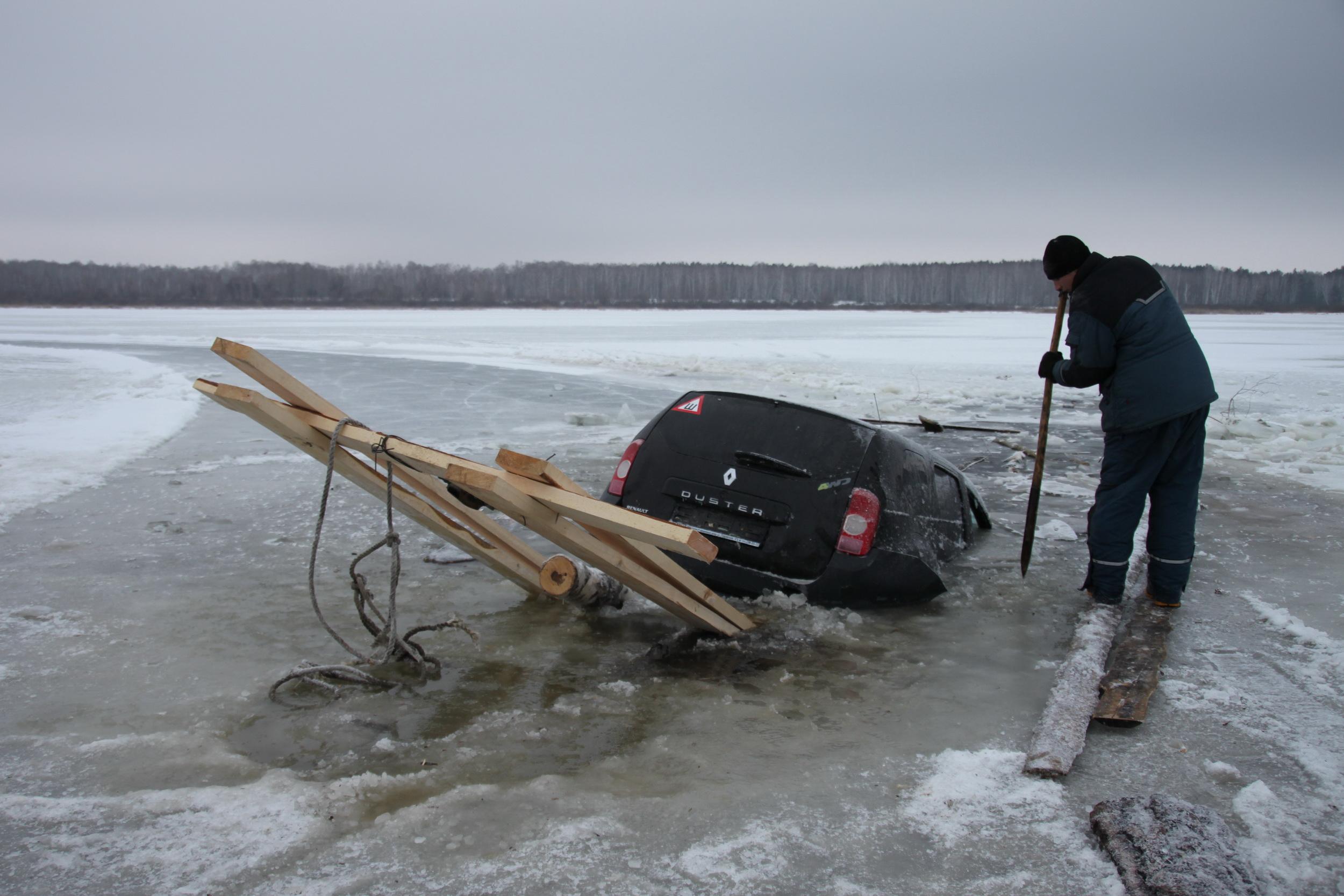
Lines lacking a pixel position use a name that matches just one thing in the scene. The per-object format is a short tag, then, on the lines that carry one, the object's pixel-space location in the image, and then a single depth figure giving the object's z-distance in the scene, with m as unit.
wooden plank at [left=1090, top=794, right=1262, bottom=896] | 2.49
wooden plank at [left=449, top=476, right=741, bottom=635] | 3.38
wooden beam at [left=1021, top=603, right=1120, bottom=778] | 3.20
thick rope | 3.66
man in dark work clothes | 4.91
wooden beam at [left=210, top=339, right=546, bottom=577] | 3.60
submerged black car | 4.65
